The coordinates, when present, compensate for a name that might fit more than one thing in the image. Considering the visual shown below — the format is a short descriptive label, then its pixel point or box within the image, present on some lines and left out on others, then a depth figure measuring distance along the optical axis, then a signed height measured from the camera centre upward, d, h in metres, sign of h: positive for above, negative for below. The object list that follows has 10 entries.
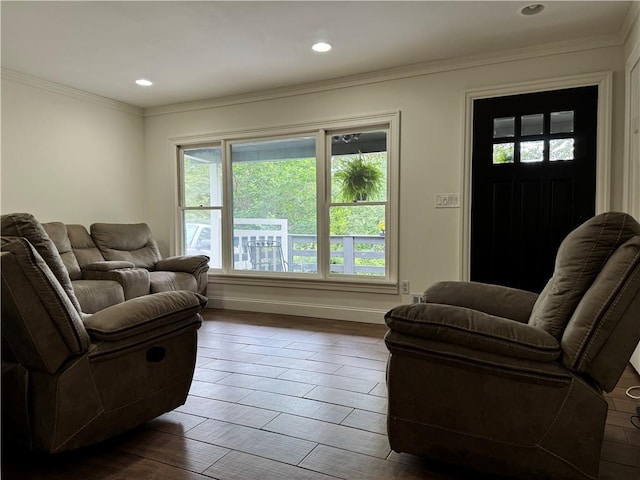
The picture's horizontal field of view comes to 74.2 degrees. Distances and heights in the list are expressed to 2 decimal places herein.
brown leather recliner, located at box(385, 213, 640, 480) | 1.39 -0.53
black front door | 3.43 +0.31
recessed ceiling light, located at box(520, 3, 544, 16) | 2.84 +1.42
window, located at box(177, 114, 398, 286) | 4.30 +0.17
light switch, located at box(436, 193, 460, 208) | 3.85 +0.16
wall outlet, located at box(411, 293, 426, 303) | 4.05 -0.76
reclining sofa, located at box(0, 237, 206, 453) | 1.51 -0.55
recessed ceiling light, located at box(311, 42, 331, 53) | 3.45 +1.42
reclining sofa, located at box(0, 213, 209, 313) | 3.69 -0.46
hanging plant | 4.32 +0.40
